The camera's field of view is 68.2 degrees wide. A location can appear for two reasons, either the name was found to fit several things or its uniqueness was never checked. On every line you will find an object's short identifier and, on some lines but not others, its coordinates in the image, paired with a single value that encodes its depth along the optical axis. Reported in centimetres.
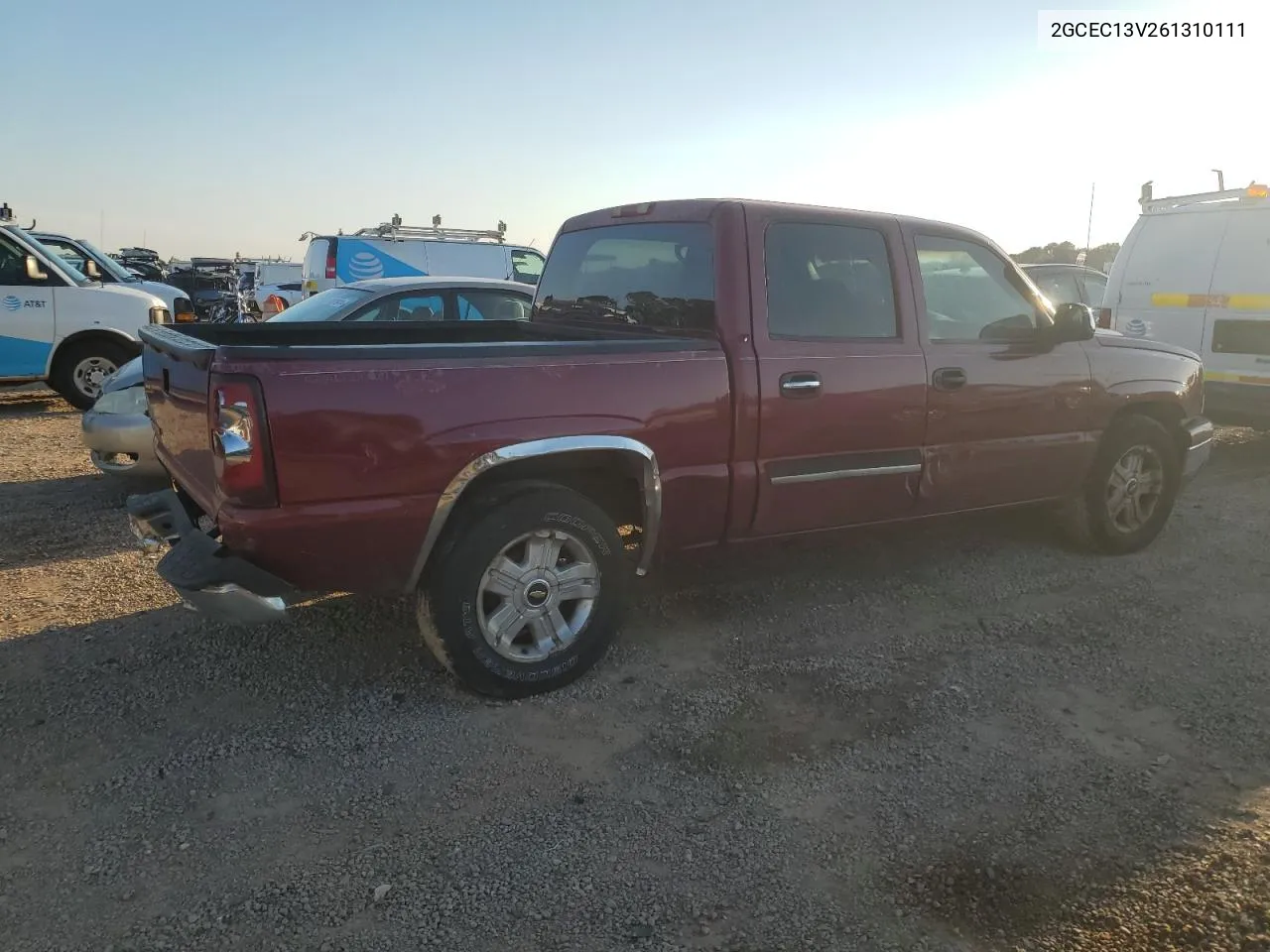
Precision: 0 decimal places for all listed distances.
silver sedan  603
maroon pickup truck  307
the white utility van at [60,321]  945
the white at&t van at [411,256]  1359
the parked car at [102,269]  1186
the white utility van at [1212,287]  775
